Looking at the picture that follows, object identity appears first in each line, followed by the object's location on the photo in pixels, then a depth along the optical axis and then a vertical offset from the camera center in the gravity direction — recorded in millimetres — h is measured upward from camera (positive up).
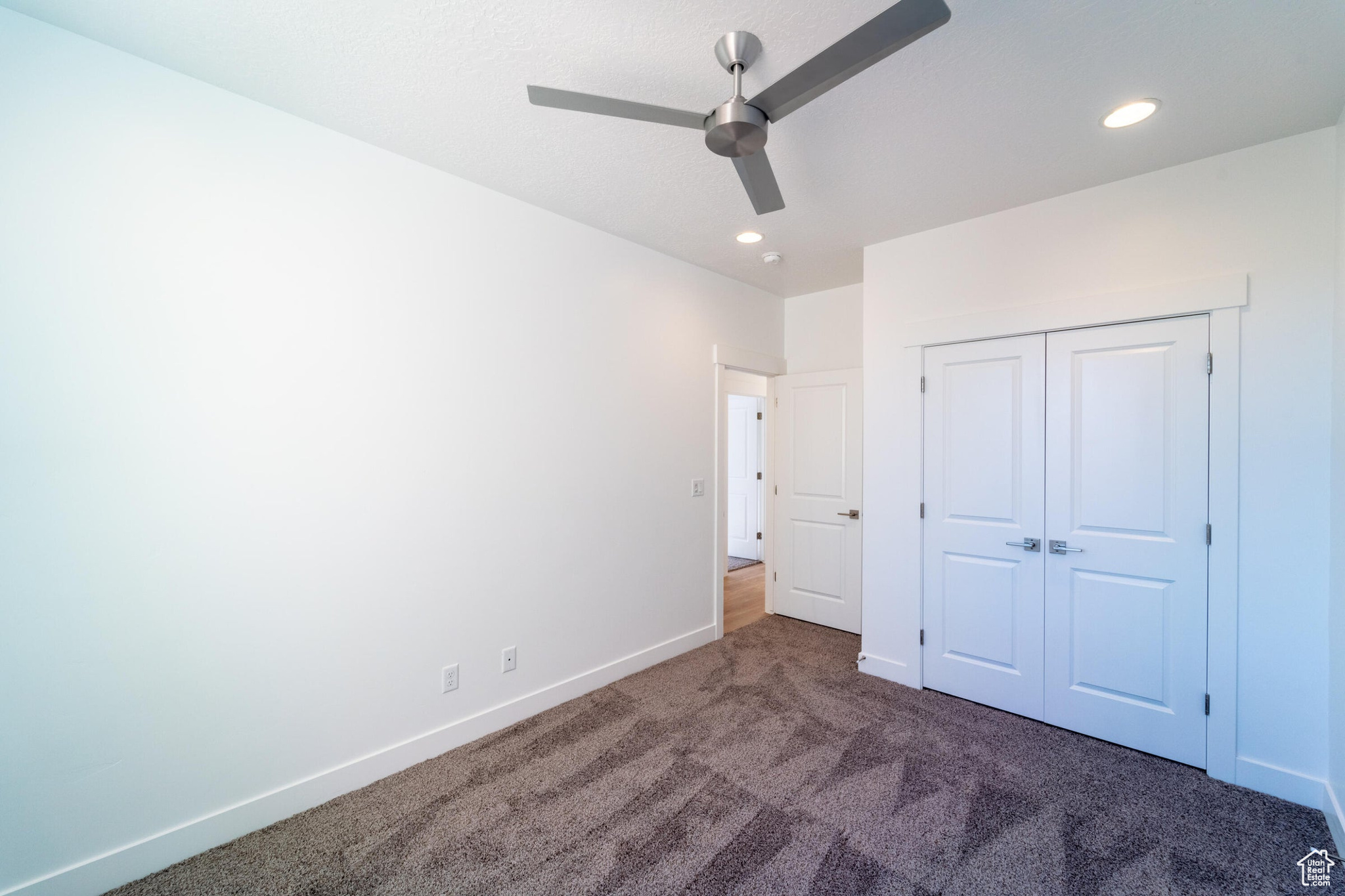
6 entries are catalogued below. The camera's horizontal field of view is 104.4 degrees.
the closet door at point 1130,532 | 2316 -395
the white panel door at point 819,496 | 4031 -386
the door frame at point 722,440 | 3842 +54
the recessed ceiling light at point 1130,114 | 1920 +1269
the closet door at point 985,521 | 2736 -400
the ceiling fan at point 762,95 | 1188 +969
